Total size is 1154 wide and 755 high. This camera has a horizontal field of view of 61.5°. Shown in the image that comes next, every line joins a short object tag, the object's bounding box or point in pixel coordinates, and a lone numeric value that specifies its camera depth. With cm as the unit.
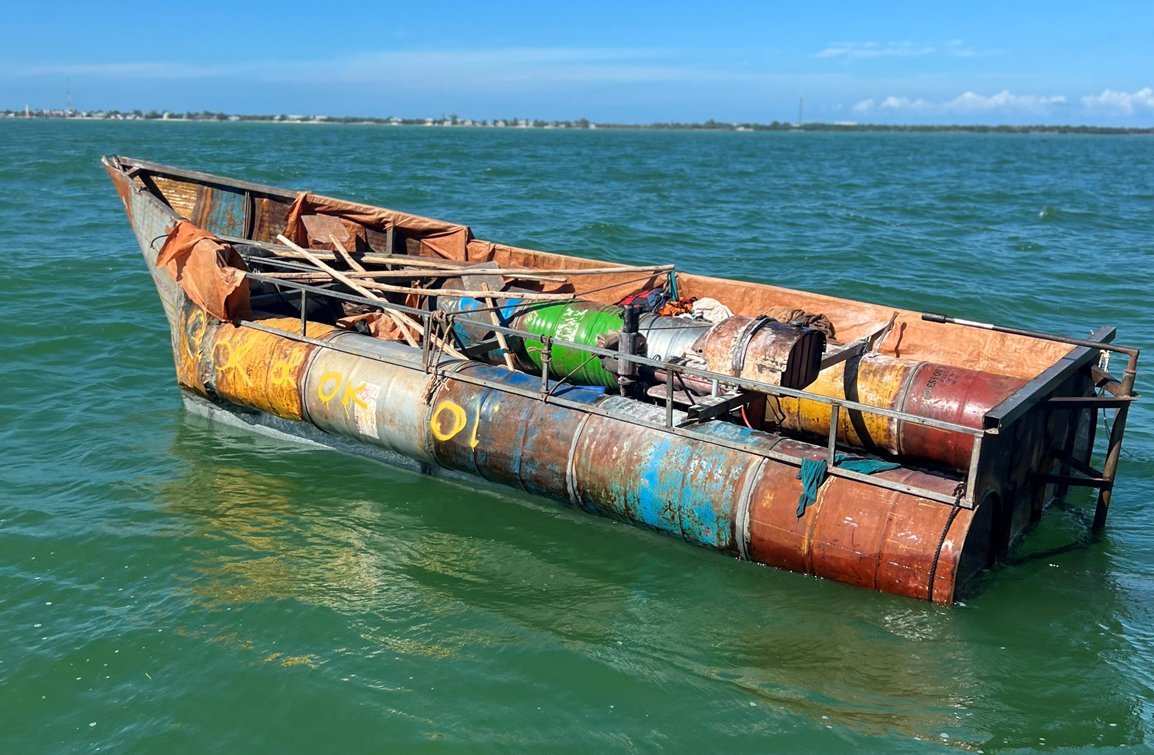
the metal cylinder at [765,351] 873
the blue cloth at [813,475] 815
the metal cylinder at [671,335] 1027
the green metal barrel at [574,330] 1043
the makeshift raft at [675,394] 818
